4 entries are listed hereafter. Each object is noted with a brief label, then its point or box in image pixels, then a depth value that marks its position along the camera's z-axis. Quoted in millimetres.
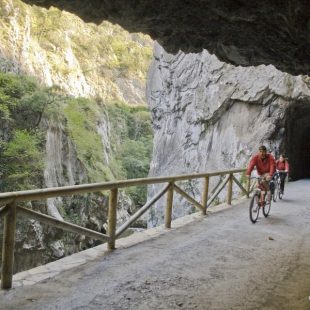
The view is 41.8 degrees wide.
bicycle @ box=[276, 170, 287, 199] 13697
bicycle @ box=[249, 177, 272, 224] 9645
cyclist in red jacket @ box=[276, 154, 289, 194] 13867
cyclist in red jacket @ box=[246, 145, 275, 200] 9828
